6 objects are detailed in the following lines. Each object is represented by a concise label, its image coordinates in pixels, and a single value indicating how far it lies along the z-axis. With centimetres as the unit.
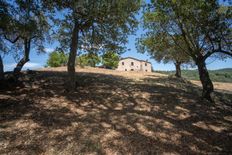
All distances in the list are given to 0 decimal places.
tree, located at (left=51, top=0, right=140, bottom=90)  750
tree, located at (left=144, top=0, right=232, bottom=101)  761
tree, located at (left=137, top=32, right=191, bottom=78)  1004
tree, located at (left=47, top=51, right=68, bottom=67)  4157
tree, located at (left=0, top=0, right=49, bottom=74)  596
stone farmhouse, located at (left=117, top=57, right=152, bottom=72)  4782
